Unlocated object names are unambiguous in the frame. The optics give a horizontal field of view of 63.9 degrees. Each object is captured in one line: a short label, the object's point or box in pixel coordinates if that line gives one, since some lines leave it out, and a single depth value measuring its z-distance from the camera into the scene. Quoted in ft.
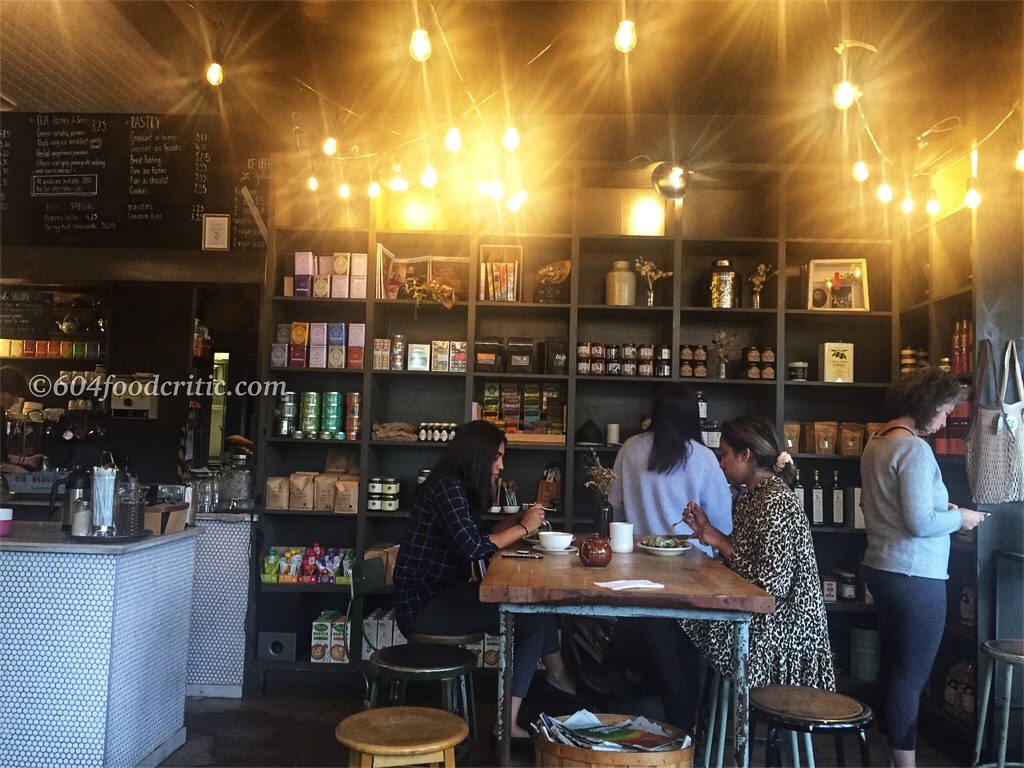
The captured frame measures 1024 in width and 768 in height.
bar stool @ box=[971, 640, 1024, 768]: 10.16
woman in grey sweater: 10.02
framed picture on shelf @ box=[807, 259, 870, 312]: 15.69
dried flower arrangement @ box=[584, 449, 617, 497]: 12.52
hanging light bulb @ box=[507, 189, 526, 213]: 14.80
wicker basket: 6.65
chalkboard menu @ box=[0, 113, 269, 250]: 17.88
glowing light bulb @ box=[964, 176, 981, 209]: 12.60
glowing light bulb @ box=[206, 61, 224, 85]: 12.13
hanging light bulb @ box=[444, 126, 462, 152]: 12.99
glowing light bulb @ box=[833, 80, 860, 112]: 10.08
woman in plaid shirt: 10.46
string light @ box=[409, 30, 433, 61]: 10.14
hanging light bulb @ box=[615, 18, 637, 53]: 9.57
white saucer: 9.90
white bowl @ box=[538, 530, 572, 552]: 9.85
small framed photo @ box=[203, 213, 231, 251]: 17.90
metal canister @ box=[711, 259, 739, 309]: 15.69
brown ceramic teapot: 8.70
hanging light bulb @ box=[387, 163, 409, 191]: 15.15
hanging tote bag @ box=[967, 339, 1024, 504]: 11.85
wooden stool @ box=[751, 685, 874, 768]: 7.52
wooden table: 7.38
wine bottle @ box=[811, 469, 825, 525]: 15.40
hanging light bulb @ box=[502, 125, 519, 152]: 13.08
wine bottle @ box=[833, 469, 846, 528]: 15.43
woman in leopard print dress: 8.68
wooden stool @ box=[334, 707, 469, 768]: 6.68
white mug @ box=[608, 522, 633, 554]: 9.84
